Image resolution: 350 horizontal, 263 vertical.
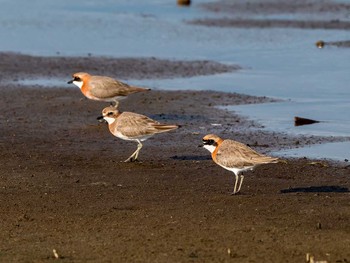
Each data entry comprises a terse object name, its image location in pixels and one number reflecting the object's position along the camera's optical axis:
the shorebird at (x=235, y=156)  11.89
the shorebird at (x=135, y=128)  14.21
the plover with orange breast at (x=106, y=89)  17.31
